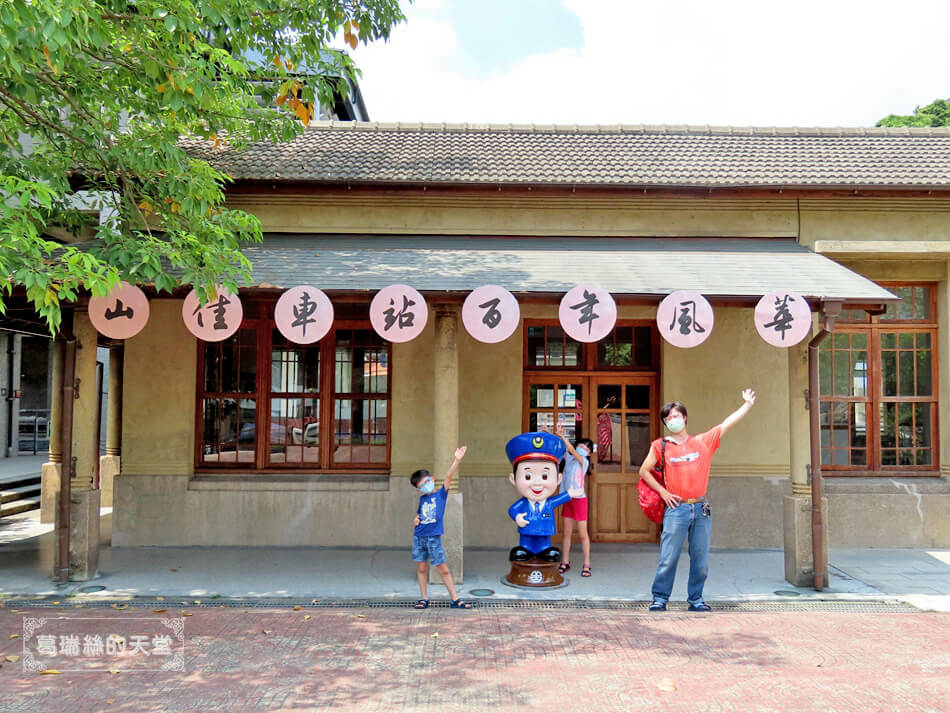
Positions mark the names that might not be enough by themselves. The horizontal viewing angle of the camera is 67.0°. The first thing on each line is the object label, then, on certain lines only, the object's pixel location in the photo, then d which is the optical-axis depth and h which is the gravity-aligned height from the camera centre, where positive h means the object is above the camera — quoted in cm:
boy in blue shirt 727 -147
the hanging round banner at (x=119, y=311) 784 +84
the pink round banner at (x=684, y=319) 770 +74
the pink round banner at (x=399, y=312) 765 +81
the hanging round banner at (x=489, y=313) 768 +80
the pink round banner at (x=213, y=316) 773 +77
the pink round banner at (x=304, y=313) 762 +79
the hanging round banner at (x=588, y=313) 772 +80
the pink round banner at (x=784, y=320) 772 +73
